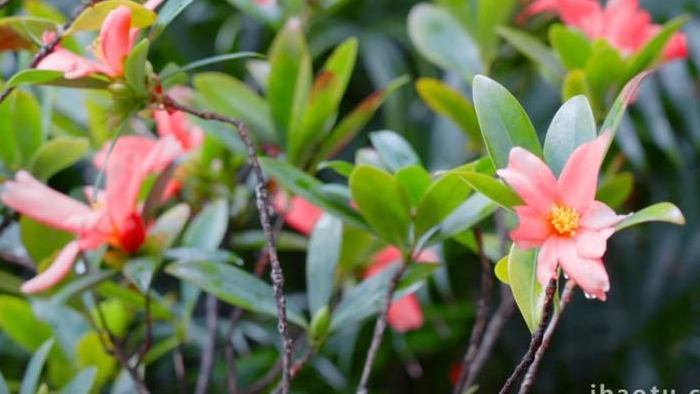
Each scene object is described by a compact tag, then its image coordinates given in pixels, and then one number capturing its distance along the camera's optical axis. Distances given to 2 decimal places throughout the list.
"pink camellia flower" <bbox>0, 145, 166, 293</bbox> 1.64
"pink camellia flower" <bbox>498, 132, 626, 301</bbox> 1.44
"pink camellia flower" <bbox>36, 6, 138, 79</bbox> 1.52
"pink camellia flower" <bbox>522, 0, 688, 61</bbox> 1.85
